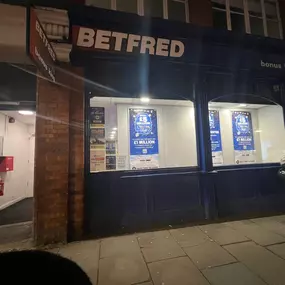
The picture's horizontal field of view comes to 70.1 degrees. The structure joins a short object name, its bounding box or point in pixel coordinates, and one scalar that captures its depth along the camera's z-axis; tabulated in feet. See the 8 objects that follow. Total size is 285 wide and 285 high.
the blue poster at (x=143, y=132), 17.12
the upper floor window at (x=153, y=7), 15.84
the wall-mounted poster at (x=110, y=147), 15.49
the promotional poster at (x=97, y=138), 14.57
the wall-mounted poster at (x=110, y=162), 14.99
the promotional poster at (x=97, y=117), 14.74
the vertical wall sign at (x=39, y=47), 7.82
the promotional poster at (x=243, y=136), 19.15
